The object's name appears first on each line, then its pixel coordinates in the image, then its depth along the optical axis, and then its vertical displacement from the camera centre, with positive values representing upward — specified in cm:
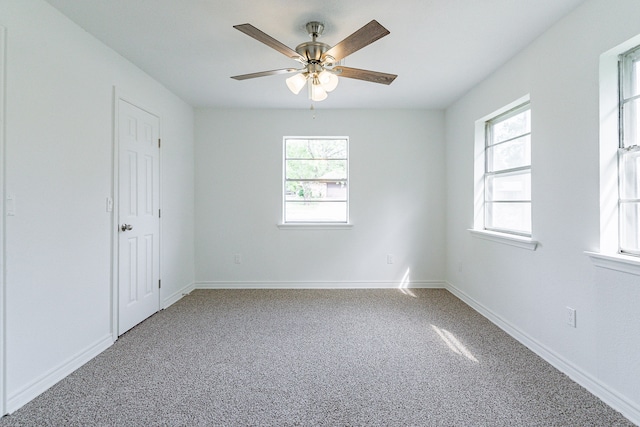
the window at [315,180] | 444 +46
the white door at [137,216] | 282 -3
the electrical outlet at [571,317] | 212 -70
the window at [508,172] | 280 +40
